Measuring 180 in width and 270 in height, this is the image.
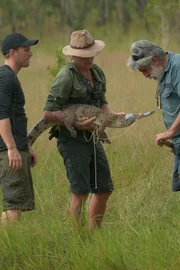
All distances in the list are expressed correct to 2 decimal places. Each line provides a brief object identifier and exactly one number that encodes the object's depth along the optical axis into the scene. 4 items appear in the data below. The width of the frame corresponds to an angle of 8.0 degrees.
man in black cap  9.92
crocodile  10.53
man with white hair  9.87
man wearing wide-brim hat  10.55
